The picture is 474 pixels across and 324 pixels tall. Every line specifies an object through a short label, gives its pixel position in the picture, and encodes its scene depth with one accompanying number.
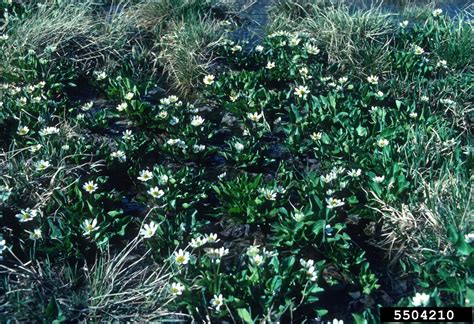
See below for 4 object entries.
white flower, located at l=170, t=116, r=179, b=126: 4.88
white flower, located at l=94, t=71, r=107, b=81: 5.41
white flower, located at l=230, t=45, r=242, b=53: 5.82
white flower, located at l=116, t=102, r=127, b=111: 5.02
